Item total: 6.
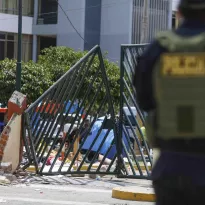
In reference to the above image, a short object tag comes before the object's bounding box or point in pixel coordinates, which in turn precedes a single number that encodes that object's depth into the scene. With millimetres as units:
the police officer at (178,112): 3178
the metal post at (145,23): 28478
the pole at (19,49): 21391
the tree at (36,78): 28016
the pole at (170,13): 42750
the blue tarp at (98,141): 18072
